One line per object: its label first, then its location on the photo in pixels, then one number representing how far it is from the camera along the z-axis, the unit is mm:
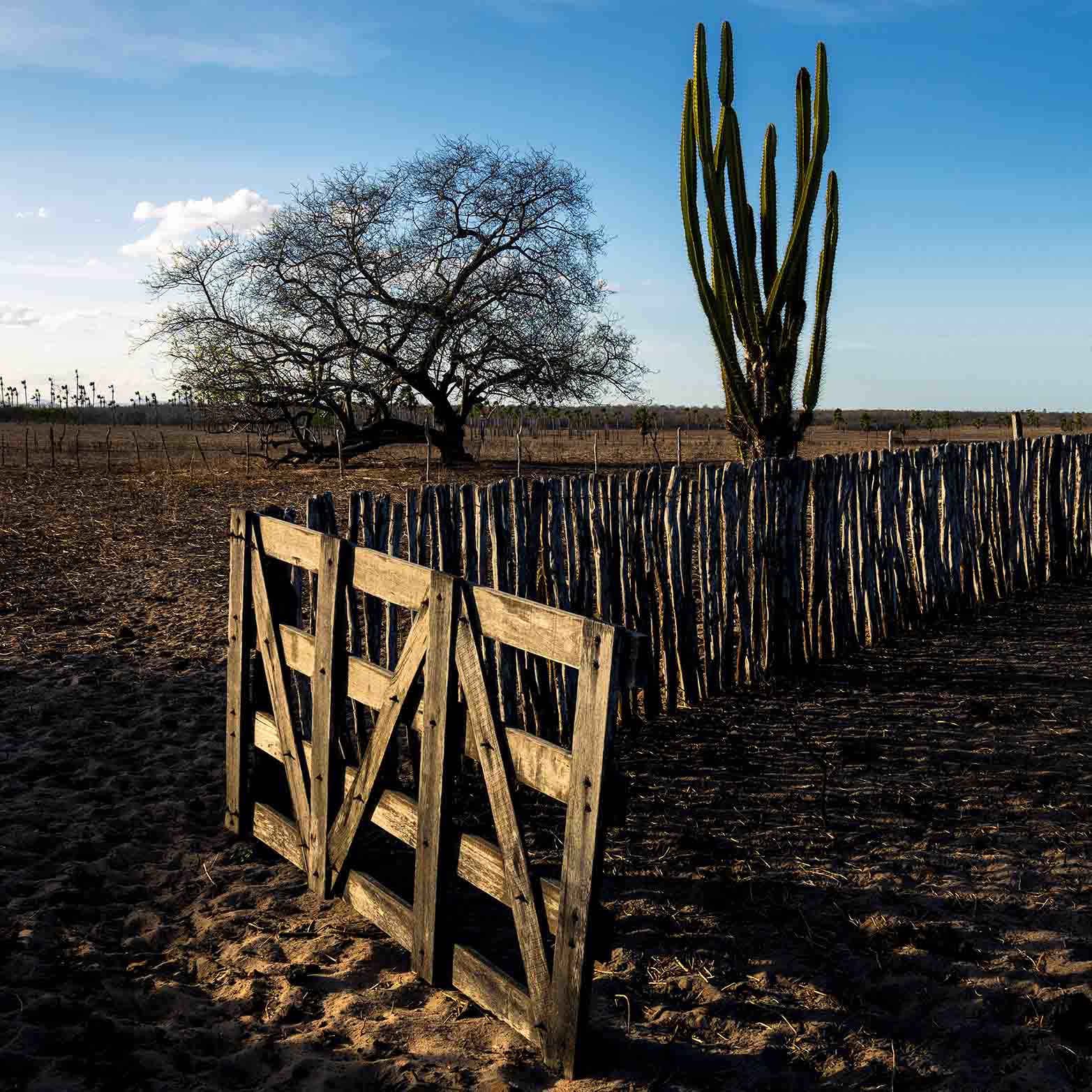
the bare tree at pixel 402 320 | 21875
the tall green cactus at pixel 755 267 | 10656
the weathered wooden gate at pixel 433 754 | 2631
